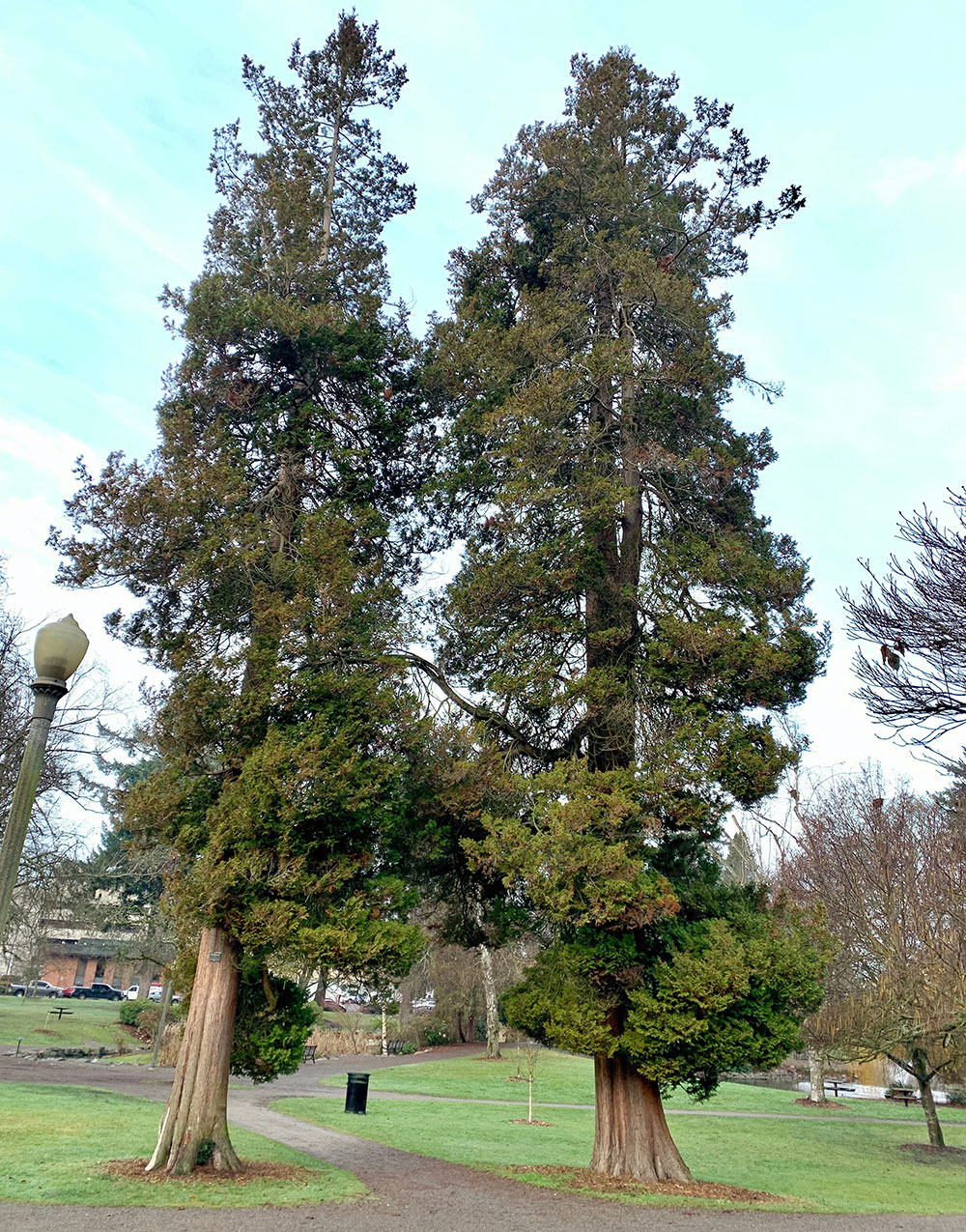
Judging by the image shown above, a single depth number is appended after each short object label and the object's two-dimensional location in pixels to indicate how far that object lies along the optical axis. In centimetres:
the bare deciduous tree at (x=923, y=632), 754
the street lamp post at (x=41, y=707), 462
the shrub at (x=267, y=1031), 1177
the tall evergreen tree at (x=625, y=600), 1132
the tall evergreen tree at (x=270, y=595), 1109
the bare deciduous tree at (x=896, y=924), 1670
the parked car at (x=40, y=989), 5053
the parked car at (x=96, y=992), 5673
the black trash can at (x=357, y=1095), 1903
